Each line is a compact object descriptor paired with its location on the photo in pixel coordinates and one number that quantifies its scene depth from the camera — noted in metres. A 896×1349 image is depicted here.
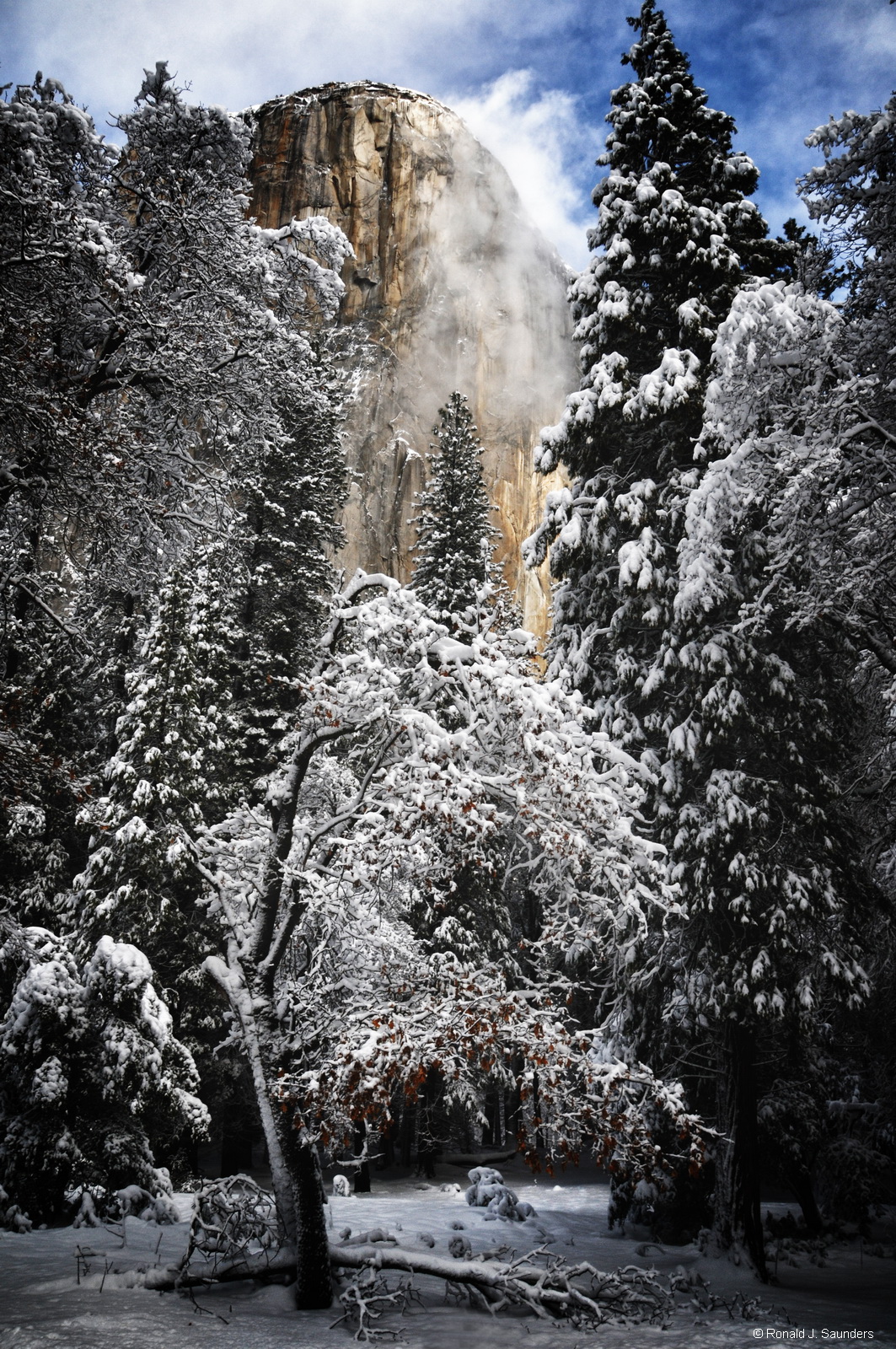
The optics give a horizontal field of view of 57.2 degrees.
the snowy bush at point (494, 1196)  12.66
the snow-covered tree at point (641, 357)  11.07
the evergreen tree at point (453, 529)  20.83
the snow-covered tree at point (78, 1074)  8.99
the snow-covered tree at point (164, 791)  13.87
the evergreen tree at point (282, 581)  16.86
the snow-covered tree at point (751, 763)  8.84
